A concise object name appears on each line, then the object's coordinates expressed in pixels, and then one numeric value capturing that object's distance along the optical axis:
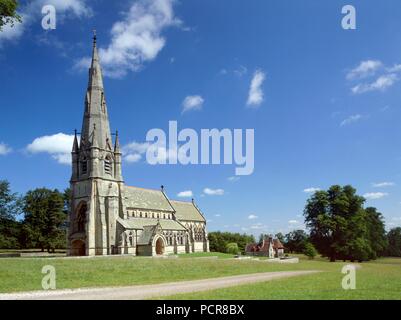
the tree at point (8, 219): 73.38
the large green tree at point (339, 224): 64.50
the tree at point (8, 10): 22.58
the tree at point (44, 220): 77.38
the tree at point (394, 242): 114.75
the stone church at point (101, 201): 60.53
